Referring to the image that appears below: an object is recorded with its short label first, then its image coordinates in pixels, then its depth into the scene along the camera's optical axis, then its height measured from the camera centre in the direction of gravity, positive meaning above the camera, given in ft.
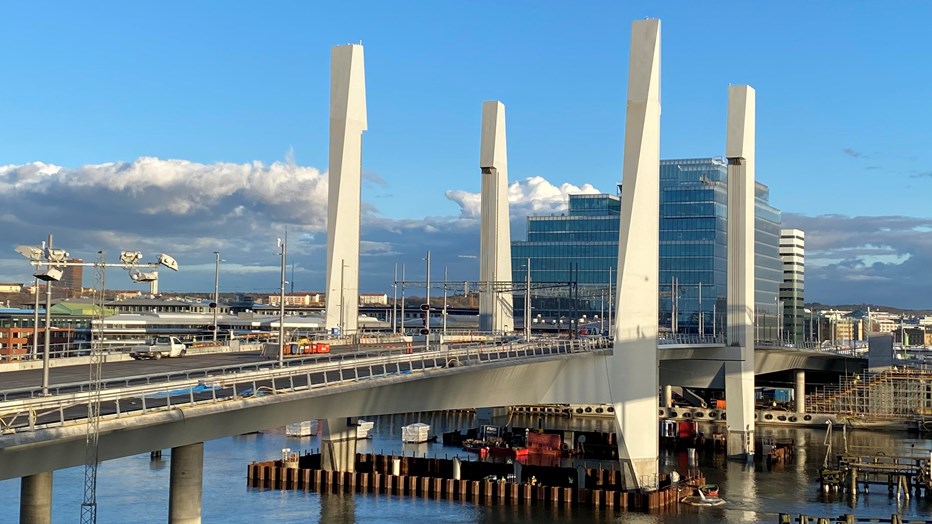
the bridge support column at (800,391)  403.13 -25.12
